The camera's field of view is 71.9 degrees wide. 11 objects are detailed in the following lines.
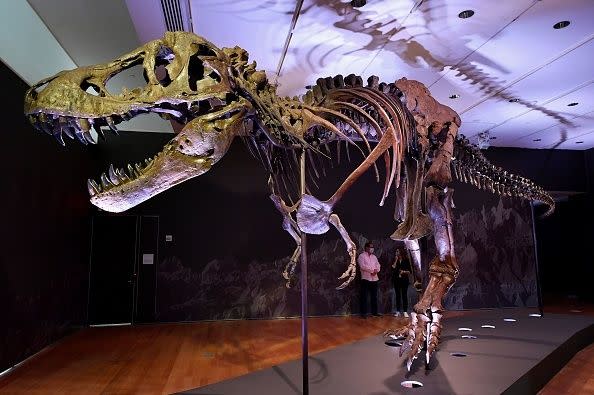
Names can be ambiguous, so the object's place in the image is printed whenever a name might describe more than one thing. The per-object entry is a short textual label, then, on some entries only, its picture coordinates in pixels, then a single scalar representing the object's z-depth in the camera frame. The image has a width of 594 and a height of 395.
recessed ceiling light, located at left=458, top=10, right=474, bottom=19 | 4.50
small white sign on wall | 8.17
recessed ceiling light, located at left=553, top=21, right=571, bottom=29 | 4.76
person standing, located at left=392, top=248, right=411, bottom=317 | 8.65
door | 7.86
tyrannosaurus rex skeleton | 2.02
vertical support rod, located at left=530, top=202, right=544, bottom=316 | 7.01
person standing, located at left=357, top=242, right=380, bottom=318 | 8.44
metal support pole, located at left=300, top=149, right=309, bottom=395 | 2.72
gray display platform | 3.18
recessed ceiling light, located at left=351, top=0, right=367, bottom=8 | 4.23
